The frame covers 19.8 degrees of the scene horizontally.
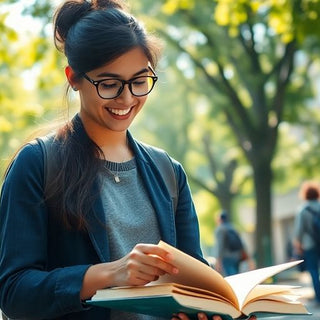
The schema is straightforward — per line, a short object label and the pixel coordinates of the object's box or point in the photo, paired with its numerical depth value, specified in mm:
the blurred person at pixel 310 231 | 11836
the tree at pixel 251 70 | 21062
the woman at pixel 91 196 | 2506
